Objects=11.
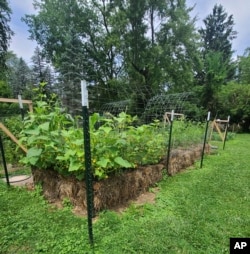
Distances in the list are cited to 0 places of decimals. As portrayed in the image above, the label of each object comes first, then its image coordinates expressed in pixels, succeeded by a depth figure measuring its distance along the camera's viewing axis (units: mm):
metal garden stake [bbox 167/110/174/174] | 3315
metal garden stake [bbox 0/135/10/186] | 2849
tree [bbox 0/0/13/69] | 10852
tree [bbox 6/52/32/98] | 12758
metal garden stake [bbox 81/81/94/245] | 1551
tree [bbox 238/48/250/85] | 15916
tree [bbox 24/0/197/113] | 11133
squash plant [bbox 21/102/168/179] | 2186
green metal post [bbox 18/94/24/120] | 2902
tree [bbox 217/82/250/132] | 12391
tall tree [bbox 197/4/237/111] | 21438
